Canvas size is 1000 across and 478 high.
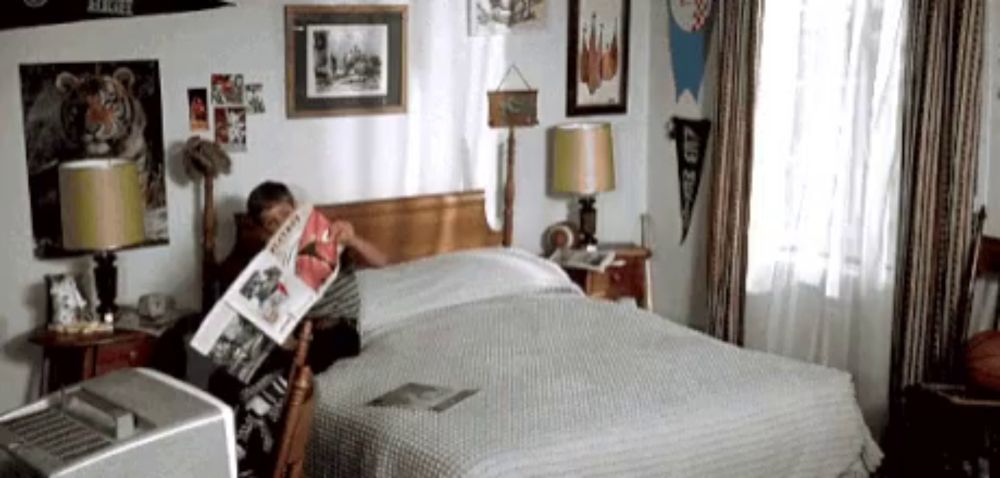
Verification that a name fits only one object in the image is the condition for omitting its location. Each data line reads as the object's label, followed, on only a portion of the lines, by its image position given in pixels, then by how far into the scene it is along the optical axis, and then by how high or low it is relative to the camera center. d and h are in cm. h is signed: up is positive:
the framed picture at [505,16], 500 +27
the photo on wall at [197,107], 429 -9
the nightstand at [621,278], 514 -84
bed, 317 -89
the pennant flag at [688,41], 522 +18
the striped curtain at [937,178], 408 -32
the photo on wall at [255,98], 442 -6
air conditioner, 154 -47
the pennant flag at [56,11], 316 +18
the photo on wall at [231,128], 437 -17
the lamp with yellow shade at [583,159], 512 -32
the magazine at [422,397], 336 -88
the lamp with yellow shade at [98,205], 379 -39
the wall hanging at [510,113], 511 -13
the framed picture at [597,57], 530 +11
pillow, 415 -71
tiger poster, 398 -14
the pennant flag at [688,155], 532 -31
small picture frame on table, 397 -73
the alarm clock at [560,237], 530 -67
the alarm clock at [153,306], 411 -76
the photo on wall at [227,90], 434 -3
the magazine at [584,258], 506 -73
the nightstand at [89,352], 384 -87
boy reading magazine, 263 -74
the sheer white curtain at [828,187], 448 -40
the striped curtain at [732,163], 493 -32
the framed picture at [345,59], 451 +8
